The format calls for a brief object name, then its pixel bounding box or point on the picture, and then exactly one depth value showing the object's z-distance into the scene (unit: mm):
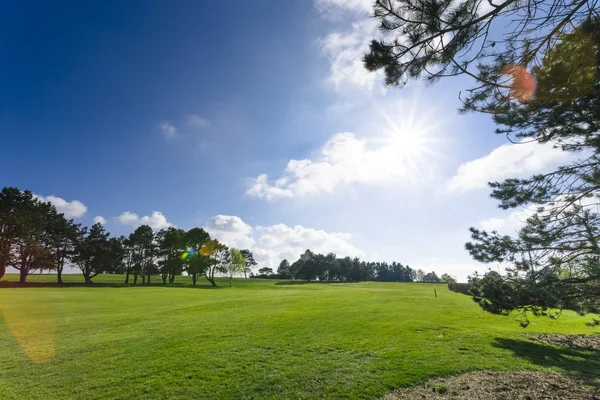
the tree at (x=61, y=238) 57969
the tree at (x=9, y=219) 49406
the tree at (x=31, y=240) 50500
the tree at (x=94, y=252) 62281
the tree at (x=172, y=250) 65250
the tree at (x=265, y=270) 139875
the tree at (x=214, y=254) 64688
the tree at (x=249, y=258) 113062
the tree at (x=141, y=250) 69188
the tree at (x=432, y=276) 191250
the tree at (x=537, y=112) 5191
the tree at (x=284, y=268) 141850
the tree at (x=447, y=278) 121500
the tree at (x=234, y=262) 69812
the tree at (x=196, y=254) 62469
